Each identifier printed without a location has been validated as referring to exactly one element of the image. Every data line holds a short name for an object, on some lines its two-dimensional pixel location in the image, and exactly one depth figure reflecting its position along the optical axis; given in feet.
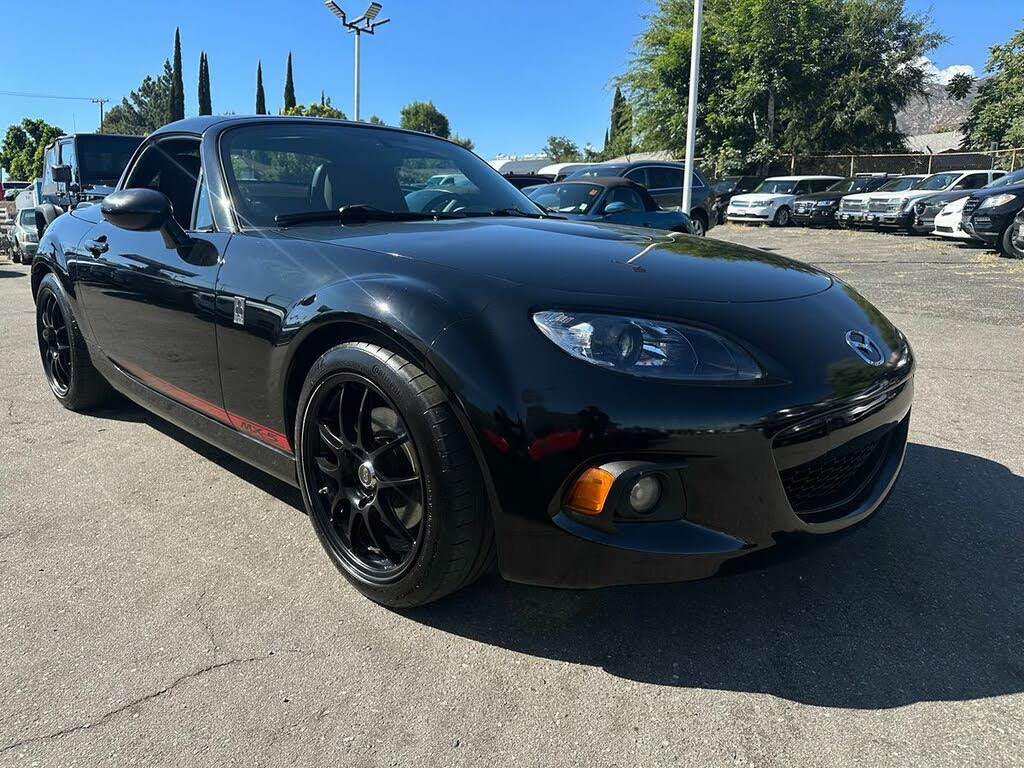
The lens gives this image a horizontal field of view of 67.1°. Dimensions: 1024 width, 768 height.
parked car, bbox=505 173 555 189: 51.34
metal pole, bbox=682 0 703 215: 49.19
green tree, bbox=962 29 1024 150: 100.73
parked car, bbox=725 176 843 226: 73.15
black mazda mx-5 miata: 5.89
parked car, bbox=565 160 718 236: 43.78
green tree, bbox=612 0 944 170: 98.53
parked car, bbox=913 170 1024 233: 55.36
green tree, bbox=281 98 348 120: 137.39
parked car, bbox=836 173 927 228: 64.44
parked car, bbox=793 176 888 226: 70.13
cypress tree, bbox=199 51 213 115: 185.68
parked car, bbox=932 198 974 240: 44.70
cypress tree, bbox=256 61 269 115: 206.28
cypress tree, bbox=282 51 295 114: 201.26
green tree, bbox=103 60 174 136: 225.56
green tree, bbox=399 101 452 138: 213.46
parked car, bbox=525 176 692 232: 29.19
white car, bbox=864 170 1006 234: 60.08
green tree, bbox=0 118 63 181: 207.21
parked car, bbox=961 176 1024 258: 37.55
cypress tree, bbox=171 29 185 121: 182.80
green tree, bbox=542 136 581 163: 250.57
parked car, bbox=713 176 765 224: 82.67
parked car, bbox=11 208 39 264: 48.17
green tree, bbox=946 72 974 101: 133.59
